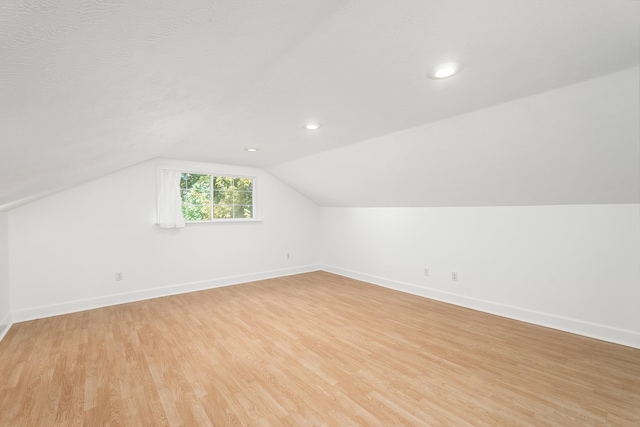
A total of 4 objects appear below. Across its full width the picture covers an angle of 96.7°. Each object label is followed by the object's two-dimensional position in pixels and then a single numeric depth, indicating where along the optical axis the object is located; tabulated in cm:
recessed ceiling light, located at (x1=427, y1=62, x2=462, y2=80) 164
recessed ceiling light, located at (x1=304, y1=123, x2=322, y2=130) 275
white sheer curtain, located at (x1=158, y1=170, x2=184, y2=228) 423
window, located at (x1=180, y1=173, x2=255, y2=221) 466
